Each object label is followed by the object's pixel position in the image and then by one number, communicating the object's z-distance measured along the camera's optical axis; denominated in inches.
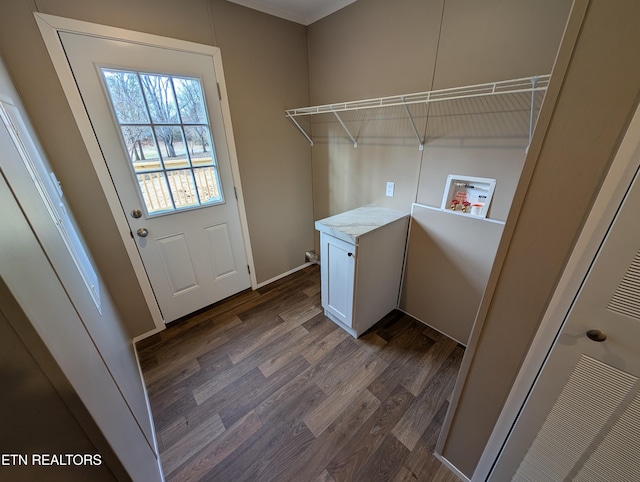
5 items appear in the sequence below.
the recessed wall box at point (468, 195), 58.1
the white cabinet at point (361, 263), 65.9
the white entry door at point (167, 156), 58.1
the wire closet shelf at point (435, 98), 46.5
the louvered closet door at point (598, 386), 24.0
